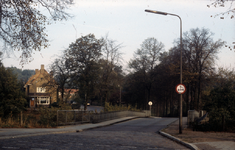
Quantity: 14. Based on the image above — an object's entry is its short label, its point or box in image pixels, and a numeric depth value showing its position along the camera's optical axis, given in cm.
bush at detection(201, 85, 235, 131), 1741
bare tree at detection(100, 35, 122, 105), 5131
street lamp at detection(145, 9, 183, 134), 1624
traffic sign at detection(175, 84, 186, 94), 1634
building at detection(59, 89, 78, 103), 4634
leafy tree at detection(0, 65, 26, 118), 2942
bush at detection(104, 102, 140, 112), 3472
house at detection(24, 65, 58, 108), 7869
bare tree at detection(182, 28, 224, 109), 4525
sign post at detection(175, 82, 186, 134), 1635
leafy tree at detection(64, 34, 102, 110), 4834
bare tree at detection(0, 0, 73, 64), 1071
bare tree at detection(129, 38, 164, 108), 6200
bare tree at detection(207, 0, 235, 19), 1029
